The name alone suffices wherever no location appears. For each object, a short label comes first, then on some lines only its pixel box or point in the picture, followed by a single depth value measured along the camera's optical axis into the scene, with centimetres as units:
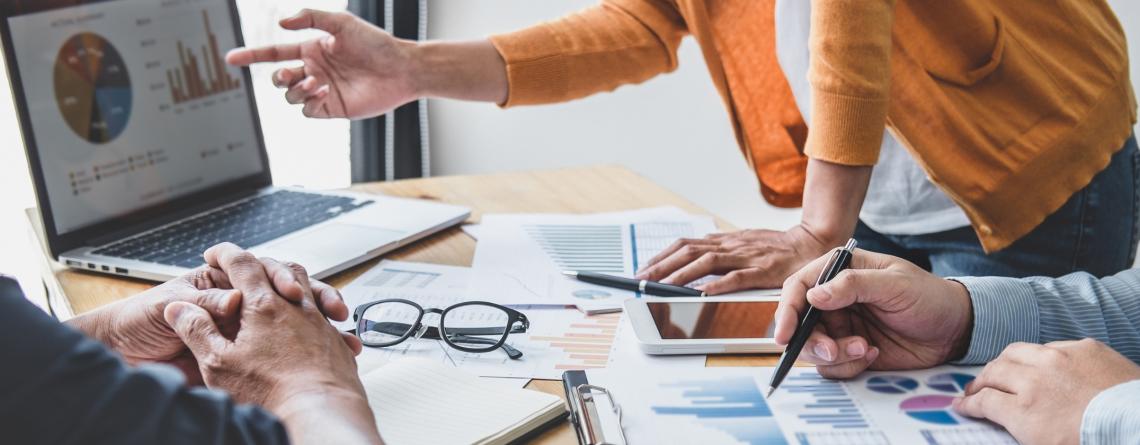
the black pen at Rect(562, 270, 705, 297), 101
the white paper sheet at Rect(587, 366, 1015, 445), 69
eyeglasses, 87
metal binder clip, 68
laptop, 110
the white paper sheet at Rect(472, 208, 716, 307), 103
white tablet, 85
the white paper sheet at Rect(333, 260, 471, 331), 102
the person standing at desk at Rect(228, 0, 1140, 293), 104
